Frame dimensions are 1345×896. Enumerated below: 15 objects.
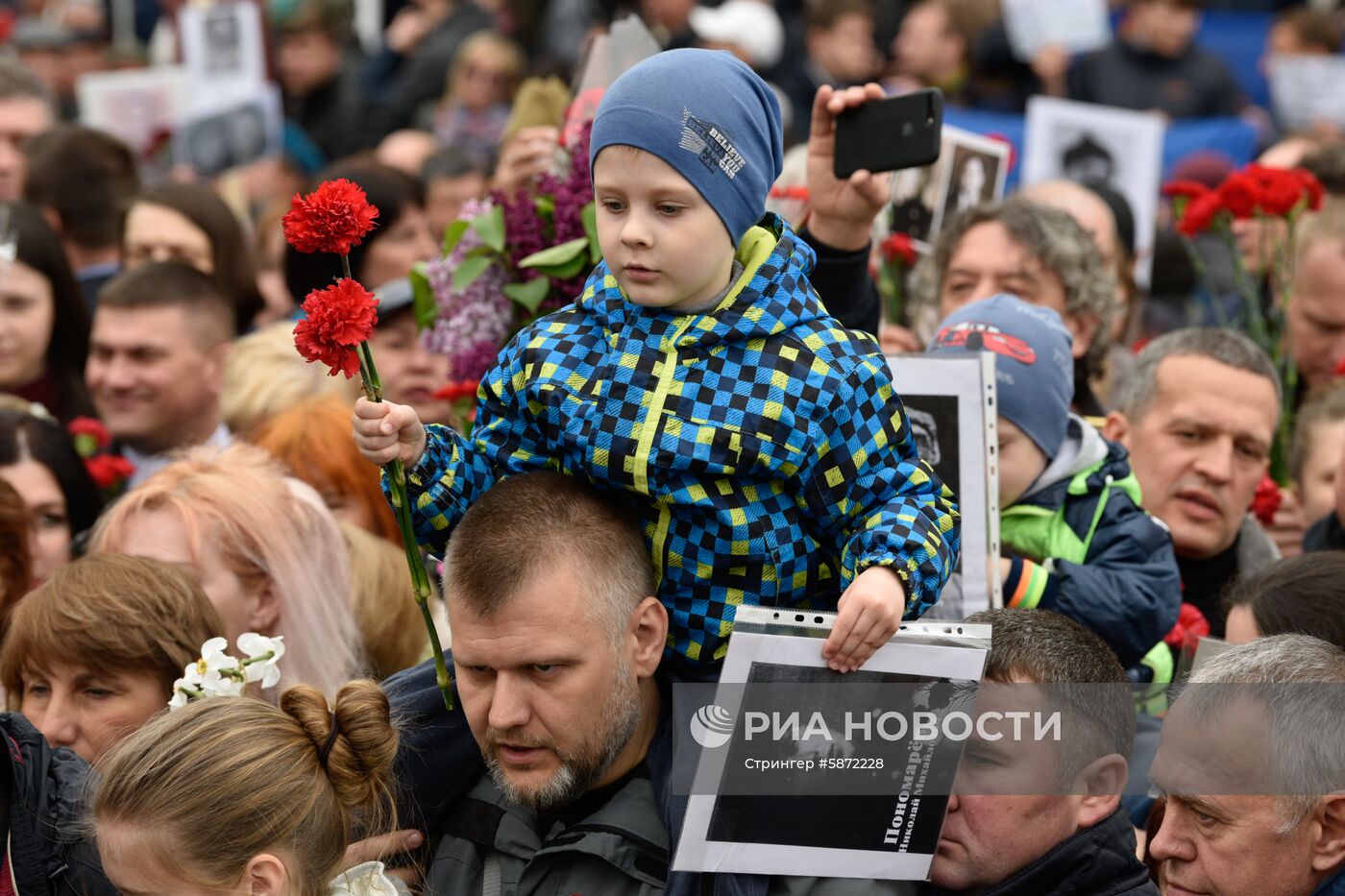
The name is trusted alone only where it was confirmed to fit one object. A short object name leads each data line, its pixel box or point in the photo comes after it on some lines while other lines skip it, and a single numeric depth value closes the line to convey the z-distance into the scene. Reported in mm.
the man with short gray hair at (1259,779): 6117
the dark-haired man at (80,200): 15523
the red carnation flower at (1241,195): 10391
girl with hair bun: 6074
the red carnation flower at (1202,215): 10617
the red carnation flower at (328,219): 5906
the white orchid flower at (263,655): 7031
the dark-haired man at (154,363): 12258
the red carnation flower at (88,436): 11273
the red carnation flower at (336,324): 5871
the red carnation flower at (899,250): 11469
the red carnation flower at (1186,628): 8759
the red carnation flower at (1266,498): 10055
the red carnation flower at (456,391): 8852
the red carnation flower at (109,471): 10789
